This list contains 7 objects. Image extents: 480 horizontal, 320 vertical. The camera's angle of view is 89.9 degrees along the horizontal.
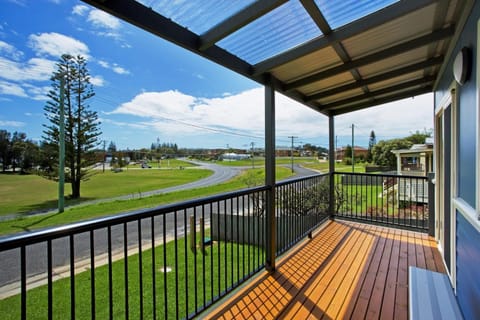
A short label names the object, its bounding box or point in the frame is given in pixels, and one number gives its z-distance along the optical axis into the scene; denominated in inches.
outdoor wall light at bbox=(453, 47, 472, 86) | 61.9
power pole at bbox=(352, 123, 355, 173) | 864.2
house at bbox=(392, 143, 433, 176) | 466.5
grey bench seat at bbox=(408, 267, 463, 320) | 52.9
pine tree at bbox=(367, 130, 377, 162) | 1017.9
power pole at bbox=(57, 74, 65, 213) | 419.2
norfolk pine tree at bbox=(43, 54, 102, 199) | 447.2
